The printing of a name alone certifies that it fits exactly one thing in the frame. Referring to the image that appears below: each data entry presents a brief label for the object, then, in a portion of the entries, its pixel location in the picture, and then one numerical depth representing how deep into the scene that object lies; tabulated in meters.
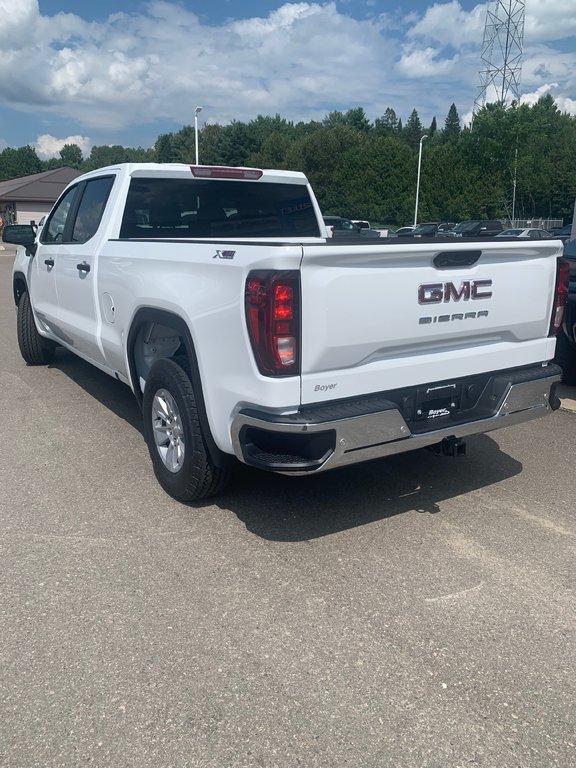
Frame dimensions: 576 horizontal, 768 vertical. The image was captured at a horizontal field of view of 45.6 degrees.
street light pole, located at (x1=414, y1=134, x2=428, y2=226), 55.81
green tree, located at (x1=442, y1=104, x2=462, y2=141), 130.62
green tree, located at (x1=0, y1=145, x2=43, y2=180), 114.88
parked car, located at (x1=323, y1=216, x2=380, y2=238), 28.83
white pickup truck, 3.10
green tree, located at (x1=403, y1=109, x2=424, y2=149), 109.81
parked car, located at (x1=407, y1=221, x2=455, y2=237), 36.57
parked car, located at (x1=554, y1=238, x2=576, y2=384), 6.05
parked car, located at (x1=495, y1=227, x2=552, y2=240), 28.43
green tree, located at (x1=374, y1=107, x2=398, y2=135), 127.03
